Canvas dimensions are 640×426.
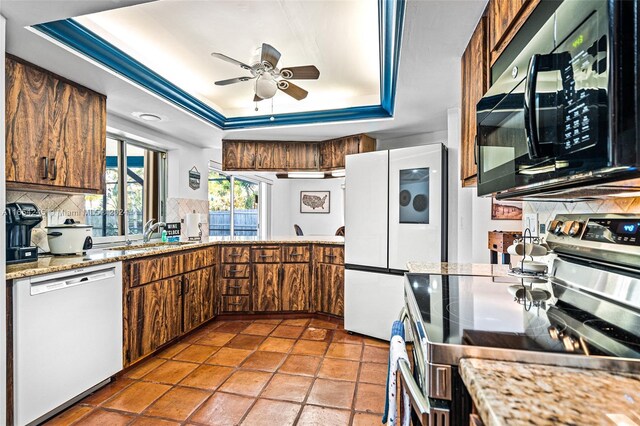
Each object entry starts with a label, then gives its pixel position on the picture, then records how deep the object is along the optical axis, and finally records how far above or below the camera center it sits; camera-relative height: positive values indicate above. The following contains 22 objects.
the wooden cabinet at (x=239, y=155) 4.23 +0.72
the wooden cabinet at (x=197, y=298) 3.13 -0.88
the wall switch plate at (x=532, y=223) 1.61 -0.06
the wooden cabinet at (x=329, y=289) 3.62 -0.88
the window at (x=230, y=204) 5.61 +0.12
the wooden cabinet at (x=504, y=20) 1.11 +0.72
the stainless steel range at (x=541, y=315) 0.68 -0.29
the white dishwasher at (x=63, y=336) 1.72 -0.75
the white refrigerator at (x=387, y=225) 2.87 -0.14
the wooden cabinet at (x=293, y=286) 3.79 -0.88
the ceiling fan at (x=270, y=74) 2.16 +0.99
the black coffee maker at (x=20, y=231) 1.95 -0.12
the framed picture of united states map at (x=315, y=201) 8.10 +0.24
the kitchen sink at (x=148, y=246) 3.00 -0.34
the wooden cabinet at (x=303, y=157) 4.22 +0.69
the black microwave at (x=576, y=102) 0.59 +0.23
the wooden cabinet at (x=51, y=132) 2.00 +0.54
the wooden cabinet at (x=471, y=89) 1.57 +0.63
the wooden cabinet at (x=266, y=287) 3.76 -0.88
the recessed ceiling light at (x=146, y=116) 3.08 +0.91
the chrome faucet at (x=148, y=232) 3.29 -0.21
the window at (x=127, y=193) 3.22 +0.20
